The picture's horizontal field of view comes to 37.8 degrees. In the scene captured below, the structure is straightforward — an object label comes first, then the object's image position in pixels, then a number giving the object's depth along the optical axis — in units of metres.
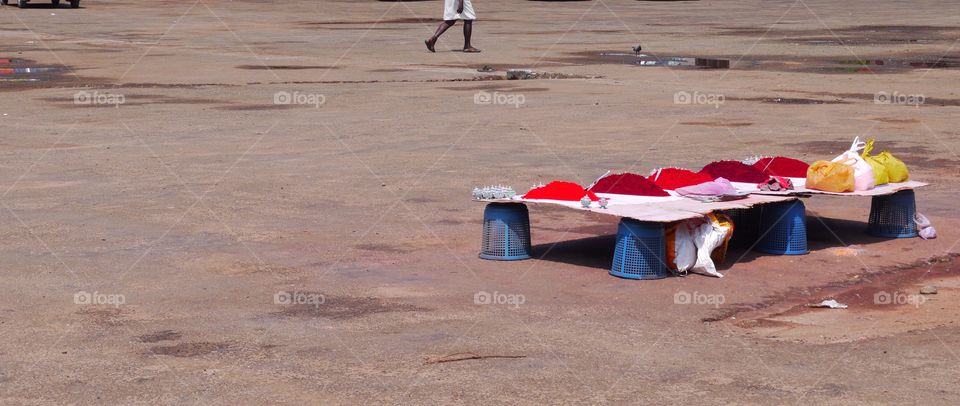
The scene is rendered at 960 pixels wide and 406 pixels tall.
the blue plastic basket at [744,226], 9.57
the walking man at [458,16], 26.55
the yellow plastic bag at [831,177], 9.46
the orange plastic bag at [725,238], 8.76
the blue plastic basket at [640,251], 8.39
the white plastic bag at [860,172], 9.62
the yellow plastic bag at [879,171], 9.83
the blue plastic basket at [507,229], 8.88
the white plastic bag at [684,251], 8.52
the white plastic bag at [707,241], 8.47
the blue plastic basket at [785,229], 9.16
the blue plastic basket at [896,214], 9.72
